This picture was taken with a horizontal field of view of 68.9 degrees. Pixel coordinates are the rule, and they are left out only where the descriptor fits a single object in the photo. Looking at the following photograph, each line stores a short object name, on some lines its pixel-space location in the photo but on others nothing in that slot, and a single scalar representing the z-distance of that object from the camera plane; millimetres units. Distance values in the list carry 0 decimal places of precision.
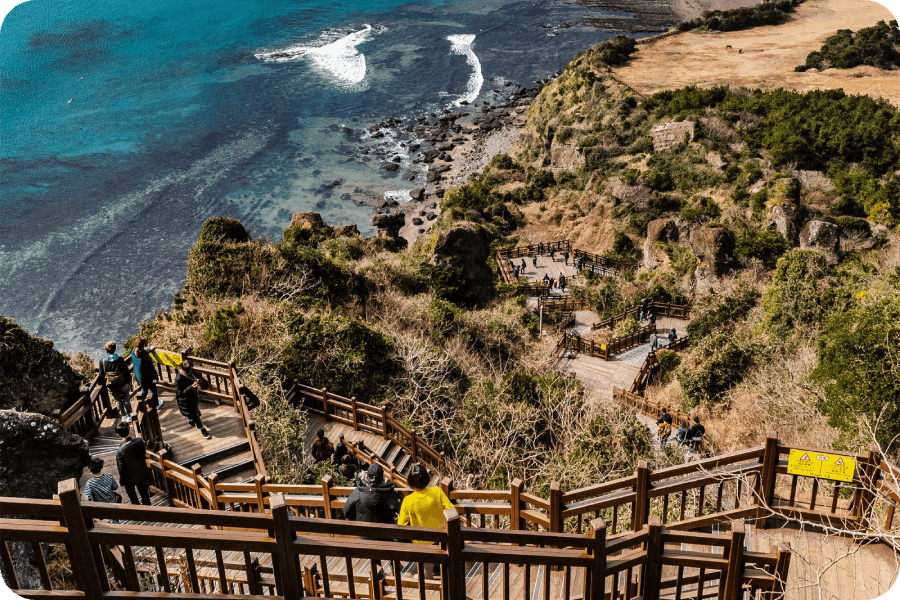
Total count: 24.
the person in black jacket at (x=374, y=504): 8508
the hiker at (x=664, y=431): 20797
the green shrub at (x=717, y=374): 24078
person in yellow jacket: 7679
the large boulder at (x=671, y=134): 56562
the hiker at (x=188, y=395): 13312
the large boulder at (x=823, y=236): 38250
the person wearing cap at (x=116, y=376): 14023
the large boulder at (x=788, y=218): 41844
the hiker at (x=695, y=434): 19047
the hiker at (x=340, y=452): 14742
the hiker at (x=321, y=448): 14805
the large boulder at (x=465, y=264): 36656
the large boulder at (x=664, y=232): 46312
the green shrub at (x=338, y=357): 19162
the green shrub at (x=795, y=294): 25422
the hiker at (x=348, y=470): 13508
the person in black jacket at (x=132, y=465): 10945
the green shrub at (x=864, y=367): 14938
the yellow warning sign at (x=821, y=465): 8727
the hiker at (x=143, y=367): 13547
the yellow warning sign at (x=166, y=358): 14414
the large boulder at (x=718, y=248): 38688
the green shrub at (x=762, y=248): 38656
